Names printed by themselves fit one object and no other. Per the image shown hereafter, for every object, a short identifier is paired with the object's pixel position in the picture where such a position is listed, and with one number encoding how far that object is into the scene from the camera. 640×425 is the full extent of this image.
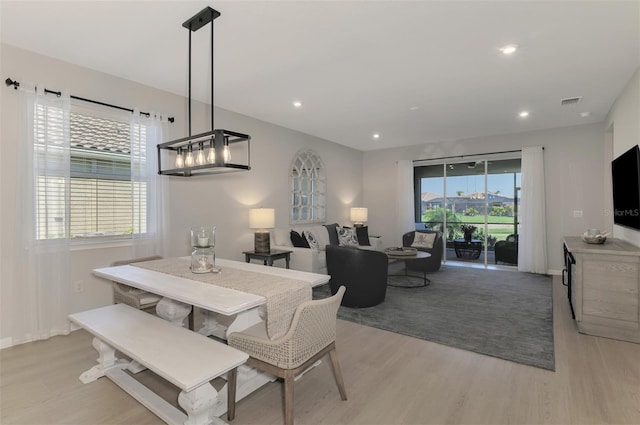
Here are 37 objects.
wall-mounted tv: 3.09
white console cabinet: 2.96
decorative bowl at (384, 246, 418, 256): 4.87
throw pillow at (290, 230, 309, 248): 5.24
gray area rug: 2.91
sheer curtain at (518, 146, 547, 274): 5.73
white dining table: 1.83
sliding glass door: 6.37
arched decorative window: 5.90
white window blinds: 3.00
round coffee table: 4.75
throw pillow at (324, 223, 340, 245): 6.04
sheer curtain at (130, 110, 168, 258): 3.59
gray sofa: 4.74
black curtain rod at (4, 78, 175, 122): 2.81
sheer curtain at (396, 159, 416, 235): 7.22
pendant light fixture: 2.12
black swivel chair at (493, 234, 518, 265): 6.32
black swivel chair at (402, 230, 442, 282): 5.79
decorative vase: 2.42
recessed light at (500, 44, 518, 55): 2.80
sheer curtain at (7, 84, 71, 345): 2.89
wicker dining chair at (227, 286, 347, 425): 1.75
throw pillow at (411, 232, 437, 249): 6.15
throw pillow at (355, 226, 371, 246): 6.51
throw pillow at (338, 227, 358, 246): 6.07
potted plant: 6.79
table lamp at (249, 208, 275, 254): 4.65
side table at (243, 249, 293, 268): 4.51
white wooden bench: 1.66
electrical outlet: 3.25
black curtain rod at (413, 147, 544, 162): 6.12
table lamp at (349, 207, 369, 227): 7.10
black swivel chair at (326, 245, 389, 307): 3.78
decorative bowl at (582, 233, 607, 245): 3.44
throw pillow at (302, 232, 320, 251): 5.40
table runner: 1.88
